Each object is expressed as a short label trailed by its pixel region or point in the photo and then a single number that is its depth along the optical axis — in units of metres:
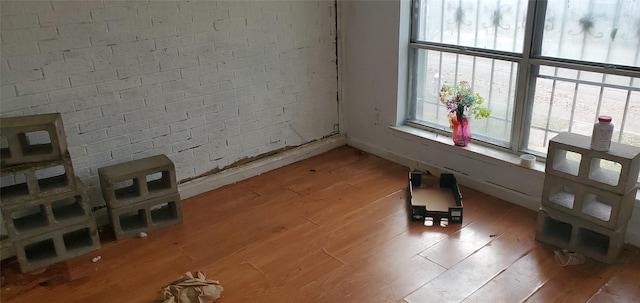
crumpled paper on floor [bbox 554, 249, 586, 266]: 2.46
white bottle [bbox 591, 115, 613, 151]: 2.33
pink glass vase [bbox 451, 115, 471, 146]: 3.22
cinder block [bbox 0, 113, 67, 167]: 2.36
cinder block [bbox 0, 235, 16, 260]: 2.63
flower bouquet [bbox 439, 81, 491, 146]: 3.15
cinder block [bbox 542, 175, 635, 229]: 2.38
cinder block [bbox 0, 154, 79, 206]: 2.44
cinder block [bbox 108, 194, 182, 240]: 2.79
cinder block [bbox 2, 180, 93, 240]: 2.47
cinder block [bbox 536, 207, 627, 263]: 2.44
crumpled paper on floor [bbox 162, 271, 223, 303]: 2.25
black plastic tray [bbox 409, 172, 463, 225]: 2.88
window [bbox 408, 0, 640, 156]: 2.57
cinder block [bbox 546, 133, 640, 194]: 2.31
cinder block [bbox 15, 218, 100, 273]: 2.52
